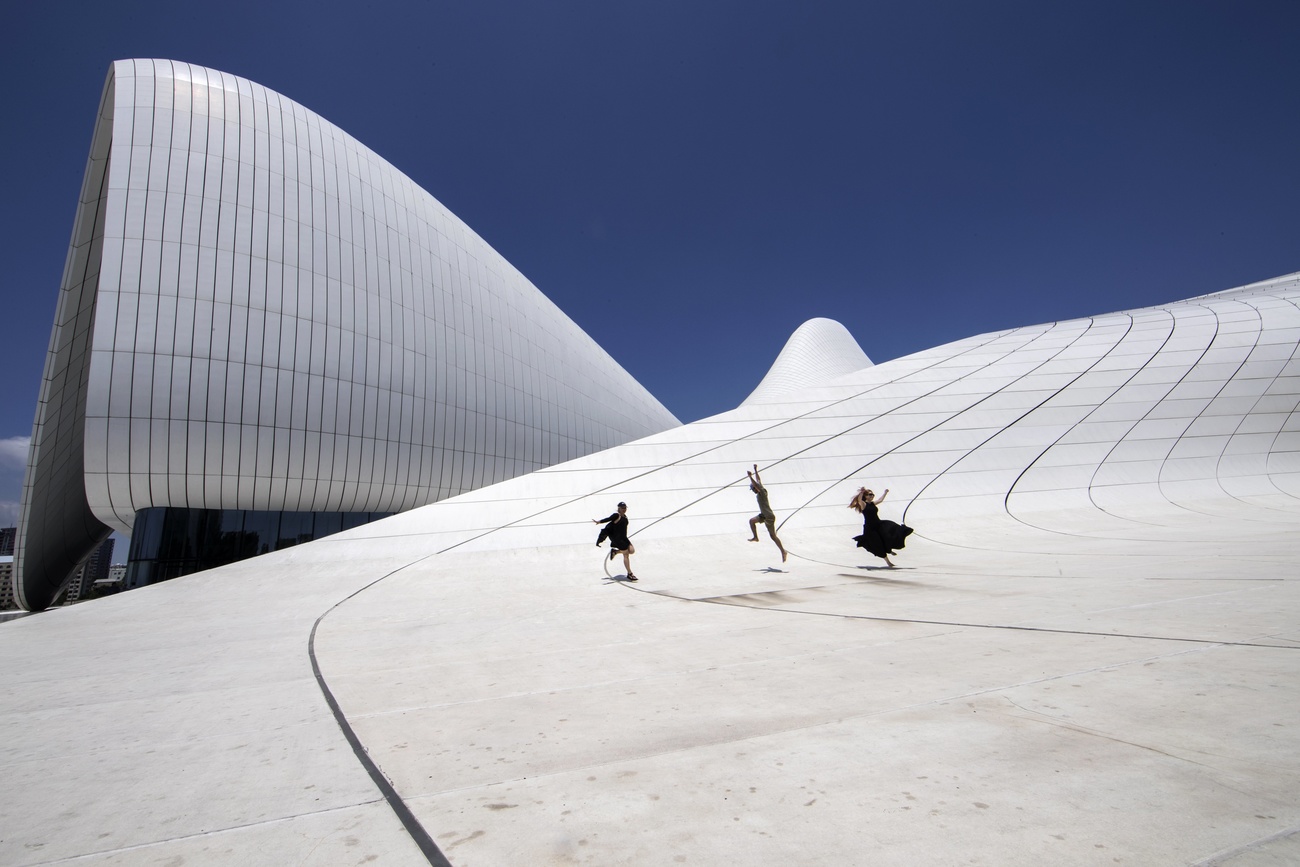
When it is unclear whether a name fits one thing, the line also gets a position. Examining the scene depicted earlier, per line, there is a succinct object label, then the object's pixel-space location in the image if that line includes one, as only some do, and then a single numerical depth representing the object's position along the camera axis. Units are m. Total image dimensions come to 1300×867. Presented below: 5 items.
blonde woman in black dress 8.88
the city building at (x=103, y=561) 169.43
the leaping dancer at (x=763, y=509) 9.83
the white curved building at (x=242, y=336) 13.22
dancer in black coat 9.01
